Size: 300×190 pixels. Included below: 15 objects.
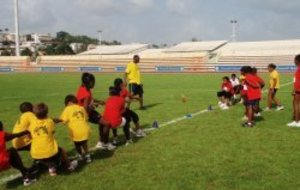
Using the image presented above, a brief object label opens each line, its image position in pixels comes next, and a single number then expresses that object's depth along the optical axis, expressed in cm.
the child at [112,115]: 978
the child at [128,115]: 1063
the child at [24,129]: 812
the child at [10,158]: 706
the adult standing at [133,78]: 1694
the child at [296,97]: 1204
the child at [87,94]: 970
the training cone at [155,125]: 1231
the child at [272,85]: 1586
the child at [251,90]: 1235
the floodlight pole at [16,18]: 6481
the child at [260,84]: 1276
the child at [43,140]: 746
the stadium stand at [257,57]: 5981
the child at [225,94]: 1715
